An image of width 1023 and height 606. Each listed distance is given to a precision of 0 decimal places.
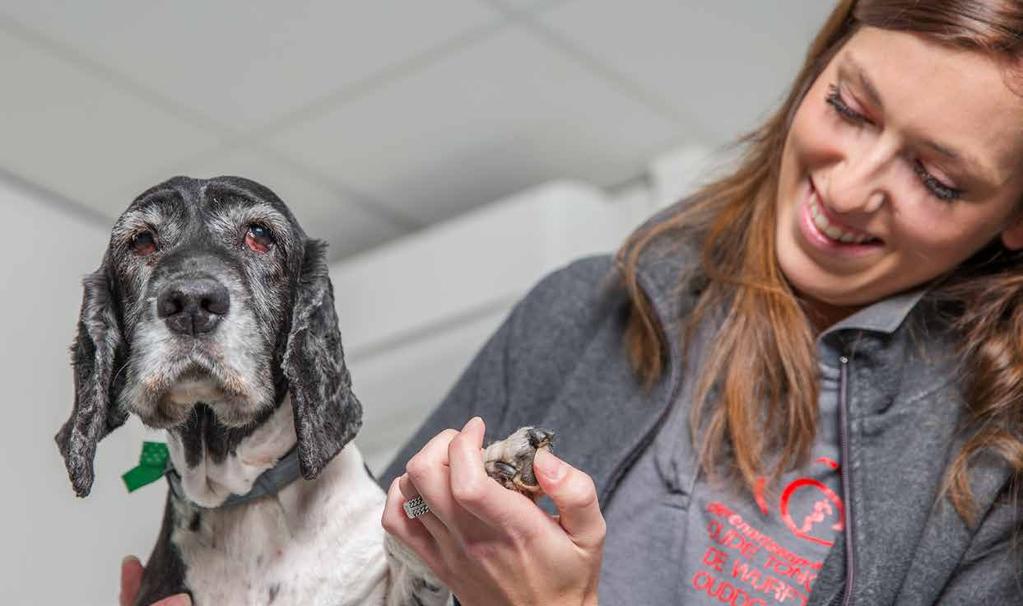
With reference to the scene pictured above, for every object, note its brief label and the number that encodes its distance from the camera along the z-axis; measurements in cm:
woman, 168
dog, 107
